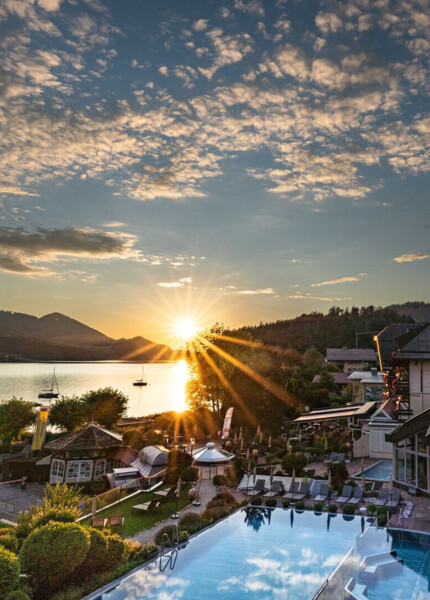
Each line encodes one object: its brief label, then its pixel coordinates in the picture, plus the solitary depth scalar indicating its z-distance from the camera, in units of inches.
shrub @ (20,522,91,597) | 462.6
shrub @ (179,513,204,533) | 687.1
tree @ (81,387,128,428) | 1859.0
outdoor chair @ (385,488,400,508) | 782.5
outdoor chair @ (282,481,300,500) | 868.7
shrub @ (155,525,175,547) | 620.7
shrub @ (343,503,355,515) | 766.5
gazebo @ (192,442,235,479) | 929.5
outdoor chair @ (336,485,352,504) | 818.2
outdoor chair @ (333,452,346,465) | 1136.2
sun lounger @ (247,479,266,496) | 917.2
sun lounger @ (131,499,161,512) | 793.9
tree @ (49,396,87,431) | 1788.9
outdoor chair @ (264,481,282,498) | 894.7
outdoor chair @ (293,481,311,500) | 860.6
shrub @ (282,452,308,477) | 995.3
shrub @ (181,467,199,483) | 989.8
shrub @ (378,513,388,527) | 705.3
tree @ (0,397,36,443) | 1748.3
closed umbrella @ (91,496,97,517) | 748.0
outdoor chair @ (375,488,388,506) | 794.9
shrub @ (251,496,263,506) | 847.7
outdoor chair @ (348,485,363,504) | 813.7
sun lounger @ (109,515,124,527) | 680.4
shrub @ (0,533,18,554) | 528.7
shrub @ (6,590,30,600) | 395.9
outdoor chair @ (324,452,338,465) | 1139.3
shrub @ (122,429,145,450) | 1341.0
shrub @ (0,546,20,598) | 402.6
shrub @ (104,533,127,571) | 529.0
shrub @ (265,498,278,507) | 839.1
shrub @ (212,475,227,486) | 989.2
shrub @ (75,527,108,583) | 505.0
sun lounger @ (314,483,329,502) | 852.0
